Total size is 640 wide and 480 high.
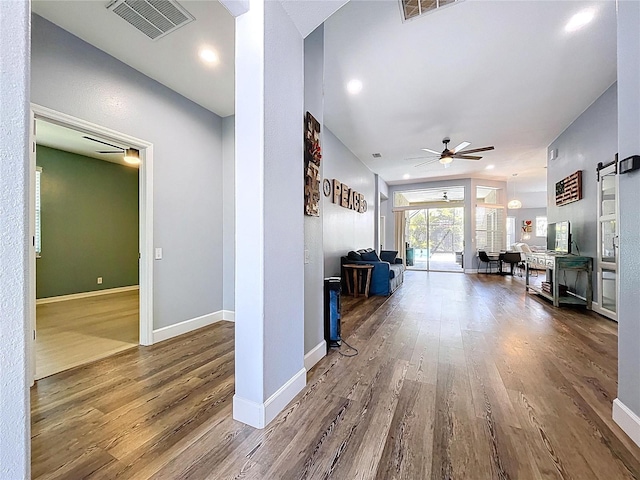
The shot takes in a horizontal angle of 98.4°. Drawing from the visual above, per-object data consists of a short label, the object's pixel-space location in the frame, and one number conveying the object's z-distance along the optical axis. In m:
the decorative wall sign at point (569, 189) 4.59
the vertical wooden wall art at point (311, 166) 2.27
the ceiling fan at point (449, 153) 5.65
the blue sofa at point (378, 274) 5.37
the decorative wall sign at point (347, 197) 5.39
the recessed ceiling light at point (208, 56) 2.63
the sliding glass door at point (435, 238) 9.61
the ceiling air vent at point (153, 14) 2.11
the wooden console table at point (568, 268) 4.19
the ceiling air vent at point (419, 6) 2.39
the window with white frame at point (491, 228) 9.44
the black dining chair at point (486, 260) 8.77
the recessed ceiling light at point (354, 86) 3.69
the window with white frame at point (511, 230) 12.74
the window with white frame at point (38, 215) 4.91
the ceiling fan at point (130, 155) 3.63
